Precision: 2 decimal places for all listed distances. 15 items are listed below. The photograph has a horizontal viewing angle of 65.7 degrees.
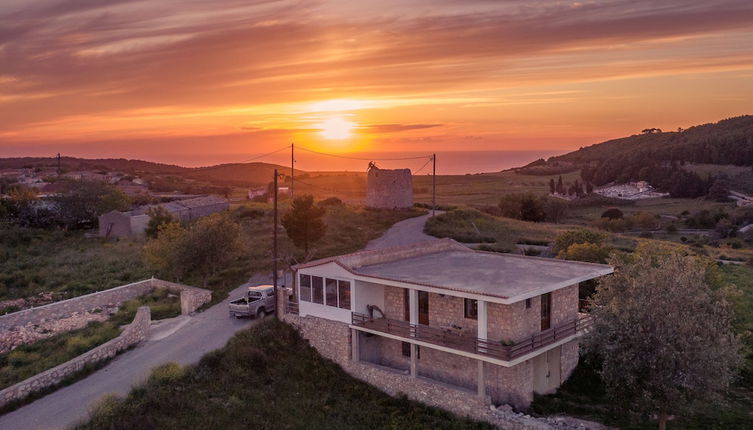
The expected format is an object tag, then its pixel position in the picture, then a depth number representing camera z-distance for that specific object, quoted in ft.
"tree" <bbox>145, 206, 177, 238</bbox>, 166.50
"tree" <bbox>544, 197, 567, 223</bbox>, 279.90
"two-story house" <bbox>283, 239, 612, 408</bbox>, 68.28
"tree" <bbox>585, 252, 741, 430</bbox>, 58.59
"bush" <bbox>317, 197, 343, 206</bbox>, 237.45
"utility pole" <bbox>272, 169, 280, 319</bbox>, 91.78
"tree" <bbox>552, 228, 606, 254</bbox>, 127.95
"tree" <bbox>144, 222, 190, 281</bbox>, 115.14
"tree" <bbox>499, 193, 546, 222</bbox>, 260.01
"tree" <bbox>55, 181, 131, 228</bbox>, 216.74
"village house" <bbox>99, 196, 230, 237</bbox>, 189.16
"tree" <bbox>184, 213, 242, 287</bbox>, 114.93
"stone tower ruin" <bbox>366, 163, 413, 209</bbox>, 215.20
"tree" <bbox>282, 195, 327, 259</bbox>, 125.80
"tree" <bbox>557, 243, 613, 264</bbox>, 108.99
